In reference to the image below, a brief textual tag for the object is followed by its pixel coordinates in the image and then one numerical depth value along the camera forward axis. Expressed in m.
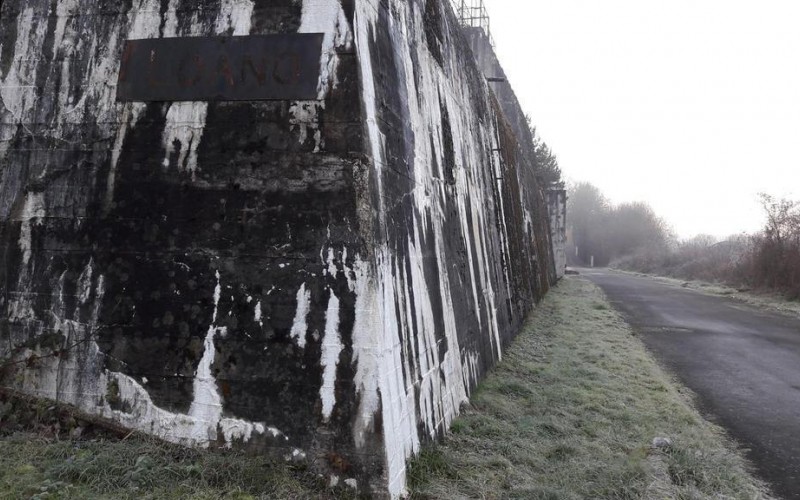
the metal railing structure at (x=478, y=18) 22.08
